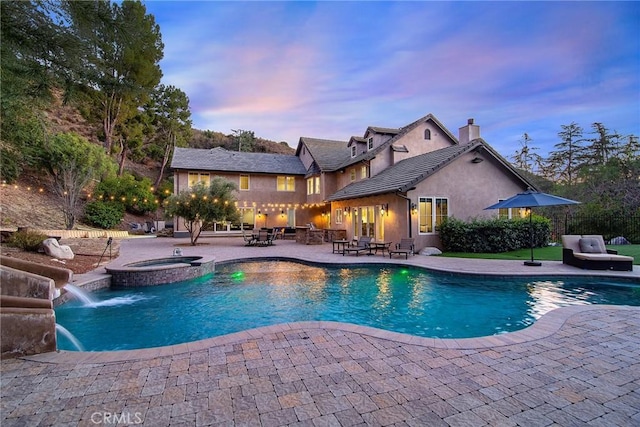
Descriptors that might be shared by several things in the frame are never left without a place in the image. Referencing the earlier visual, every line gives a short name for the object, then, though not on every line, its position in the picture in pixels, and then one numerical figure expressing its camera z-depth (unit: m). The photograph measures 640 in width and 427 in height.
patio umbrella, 10.93
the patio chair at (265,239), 18.05
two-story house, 14.59
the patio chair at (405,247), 12.97
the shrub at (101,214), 23.45
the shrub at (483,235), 13.84
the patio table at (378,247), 13.70
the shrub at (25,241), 10.26
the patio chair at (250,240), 18.12
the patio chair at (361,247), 13.77
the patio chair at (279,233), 22.53
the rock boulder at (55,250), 10.30
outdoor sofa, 9.43
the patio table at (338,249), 14.14
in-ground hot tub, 9.12
